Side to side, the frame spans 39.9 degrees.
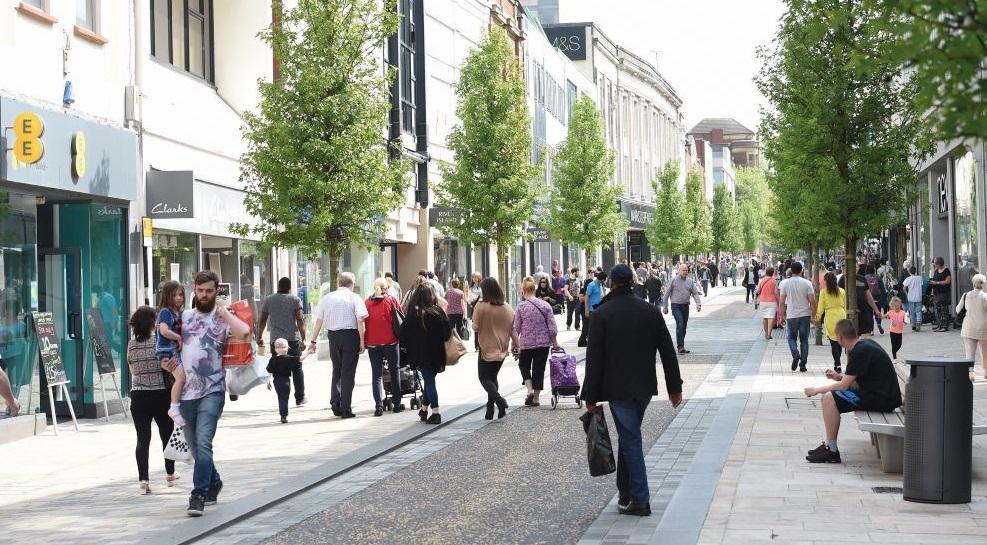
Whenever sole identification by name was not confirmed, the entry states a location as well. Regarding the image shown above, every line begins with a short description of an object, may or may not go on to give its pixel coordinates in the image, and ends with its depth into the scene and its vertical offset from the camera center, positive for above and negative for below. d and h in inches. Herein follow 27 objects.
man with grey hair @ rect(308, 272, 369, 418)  656.4 -25.2
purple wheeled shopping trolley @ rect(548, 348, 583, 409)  674.2 -48.9
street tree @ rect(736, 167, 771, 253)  5549.7 +289.9
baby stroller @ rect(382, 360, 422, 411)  679.7 -50.6
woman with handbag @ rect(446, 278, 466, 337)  1116.5 -18.4
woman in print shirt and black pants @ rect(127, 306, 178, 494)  420.5 -32.8
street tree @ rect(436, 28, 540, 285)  1444.4 +129.5
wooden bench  405.4 -48.5
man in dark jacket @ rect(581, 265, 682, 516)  360.8 -24.2
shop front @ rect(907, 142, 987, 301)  1192.6 +56.3
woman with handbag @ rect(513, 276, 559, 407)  668.7 -25.3
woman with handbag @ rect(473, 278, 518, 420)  624.7 -25.0
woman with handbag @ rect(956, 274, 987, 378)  761.6 -26.9
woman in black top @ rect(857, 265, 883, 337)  952.8 -26.9
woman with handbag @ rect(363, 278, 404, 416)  665.6 -25.4
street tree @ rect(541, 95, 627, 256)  2074.3 +130.3
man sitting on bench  436.1 -37.1
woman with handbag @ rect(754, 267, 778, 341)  1196.5 -22.0
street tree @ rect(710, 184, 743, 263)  4603.8 +175.7
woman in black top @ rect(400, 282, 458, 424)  611.5 -25.9
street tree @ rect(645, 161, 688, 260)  3304.6 +141.2
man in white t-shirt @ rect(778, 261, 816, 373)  880.3 -23.1
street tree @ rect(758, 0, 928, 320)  905.5 +90.3
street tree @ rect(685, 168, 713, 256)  3747.5 +166.5
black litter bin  361.7 -43.4
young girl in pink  914.1 -33.4
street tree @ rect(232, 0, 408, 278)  792.9 +86.4
